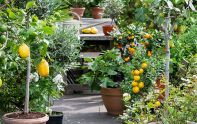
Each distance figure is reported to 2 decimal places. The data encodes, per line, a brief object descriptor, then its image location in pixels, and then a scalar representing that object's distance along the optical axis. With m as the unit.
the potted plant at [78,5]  11.44
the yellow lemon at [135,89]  6.07
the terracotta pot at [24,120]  4.57
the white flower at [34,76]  5.24
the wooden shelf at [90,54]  8.60
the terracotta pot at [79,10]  11.36
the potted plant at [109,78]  6.59
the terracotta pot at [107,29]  8.76
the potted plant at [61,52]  5.58
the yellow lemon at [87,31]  9.12
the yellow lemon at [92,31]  9.16
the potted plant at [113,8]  8.11
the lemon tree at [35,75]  5.18
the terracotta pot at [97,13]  12.05
